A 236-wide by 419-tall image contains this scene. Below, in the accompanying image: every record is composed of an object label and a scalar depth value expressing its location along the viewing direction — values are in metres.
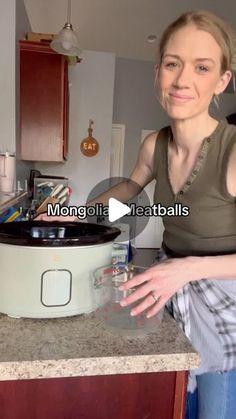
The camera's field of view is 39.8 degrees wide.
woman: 0.58
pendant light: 1.95
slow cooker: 0.61
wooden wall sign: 3.55
